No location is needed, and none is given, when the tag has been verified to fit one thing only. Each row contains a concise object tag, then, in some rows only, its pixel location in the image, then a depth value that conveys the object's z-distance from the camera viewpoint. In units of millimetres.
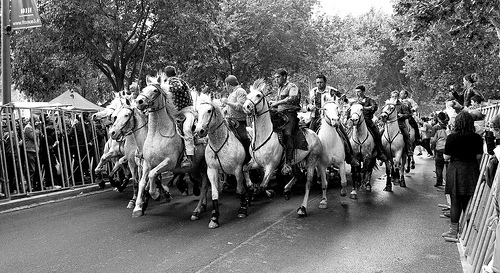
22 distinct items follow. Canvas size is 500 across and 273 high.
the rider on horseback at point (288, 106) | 8602
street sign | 11039
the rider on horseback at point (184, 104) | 8375
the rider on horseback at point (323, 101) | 10023
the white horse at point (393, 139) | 11945
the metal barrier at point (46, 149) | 10492
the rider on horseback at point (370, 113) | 11219
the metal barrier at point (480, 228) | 4679
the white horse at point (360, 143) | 10195
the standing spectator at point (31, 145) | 10931
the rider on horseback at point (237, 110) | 8836
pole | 11039
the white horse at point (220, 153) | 7812
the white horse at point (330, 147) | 9156
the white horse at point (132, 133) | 8531
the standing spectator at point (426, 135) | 19906
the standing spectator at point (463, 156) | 6191
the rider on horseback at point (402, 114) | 12430
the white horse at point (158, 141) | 7922
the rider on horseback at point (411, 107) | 13888
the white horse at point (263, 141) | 8078
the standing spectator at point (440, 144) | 11523
